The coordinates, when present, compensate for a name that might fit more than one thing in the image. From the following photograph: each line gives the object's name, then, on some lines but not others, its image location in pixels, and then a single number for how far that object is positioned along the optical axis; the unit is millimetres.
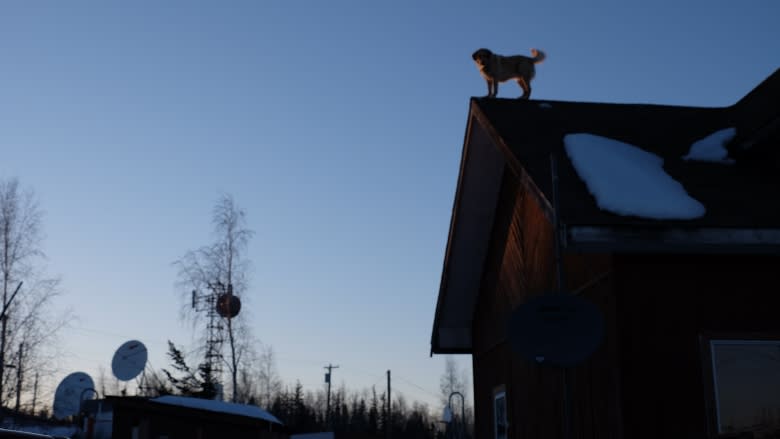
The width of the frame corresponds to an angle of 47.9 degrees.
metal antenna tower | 36719
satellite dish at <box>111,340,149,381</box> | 24828
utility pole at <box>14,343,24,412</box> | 34000
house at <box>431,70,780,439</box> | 8156
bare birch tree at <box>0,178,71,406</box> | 32906
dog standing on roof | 14125
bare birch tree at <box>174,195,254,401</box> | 37125
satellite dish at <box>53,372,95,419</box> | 27672
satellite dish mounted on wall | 6973
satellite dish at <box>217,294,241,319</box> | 36625
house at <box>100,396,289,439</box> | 22719
